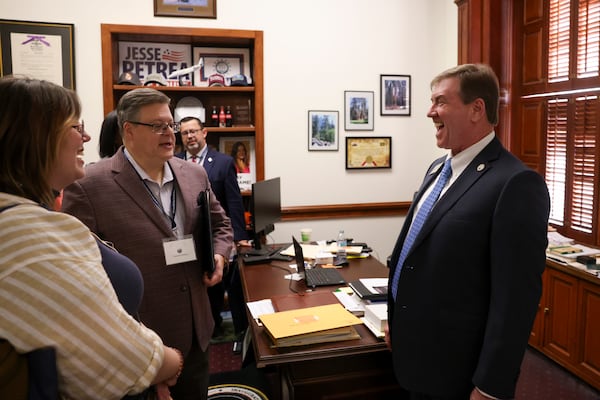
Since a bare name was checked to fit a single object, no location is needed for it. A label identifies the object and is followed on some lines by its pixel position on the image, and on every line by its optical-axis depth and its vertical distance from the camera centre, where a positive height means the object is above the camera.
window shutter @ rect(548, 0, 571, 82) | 3.20 +0.83
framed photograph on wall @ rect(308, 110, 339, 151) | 4.31 +0.26
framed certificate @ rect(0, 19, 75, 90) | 3.70 +0.91
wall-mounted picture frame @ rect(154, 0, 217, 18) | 3.92 +1.31
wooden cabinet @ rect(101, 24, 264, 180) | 3.83 +0.74
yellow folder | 1.68 -0.64
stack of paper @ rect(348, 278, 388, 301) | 2.11 -0.65
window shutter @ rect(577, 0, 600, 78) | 2.95 +0.78
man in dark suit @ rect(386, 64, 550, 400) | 1.32 -0.33
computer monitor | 3.21 -0.37
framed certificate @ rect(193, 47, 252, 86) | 4.14 +0.89
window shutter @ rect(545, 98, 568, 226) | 3.29 +0.00
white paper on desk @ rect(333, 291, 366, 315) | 2.06 -0.69
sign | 4.07 +0.90
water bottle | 3.17 -0.66
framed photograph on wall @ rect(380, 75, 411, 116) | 4.45 +0.62
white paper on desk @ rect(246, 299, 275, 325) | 2.01 -0.69
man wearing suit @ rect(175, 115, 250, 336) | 3.57 -0.21
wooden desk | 1.66 -0.82
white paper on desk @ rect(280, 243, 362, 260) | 3.17 -0.67
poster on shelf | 4.28 +0.03
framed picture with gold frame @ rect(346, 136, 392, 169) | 4.43 +0.05
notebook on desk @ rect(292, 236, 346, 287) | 2.48 -0.67
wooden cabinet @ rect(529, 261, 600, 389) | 2.71 -1.07
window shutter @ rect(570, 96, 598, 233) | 3.03 -0.05
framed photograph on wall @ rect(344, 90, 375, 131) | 4.38 +0.46
